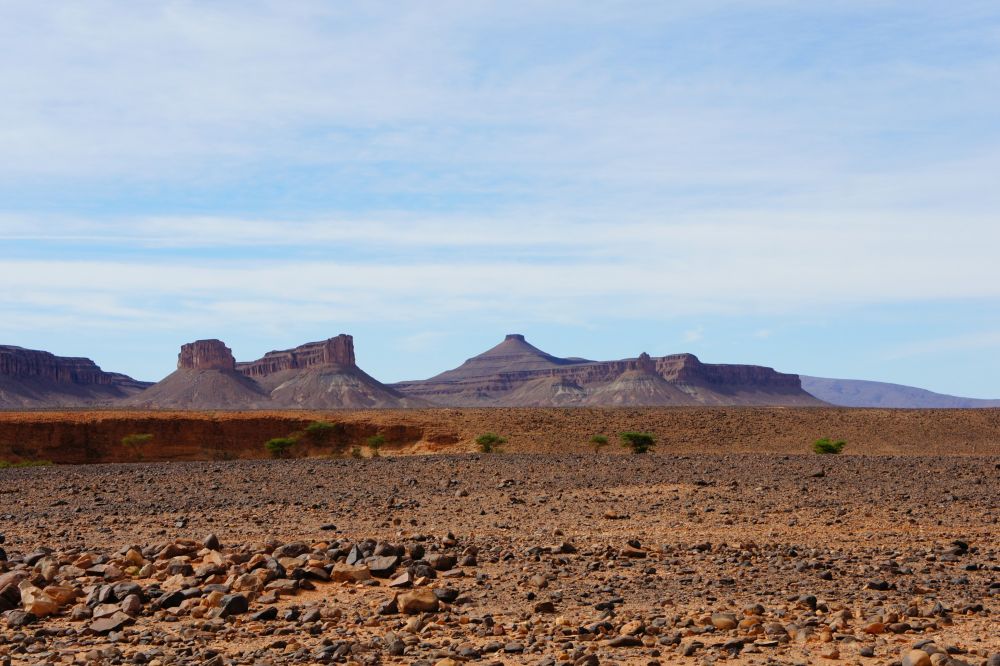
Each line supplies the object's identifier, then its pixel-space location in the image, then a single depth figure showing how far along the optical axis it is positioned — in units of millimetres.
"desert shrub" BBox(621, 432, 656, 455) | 44281
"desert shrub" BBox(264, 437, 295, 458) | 48062
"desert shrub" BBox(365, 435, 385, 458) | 50750
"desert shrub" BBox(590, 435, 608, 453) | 47575
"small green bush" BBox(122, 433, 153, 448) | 50844
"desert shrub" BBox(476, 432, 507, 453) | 45969
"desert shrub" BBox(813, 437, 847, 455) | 42781
